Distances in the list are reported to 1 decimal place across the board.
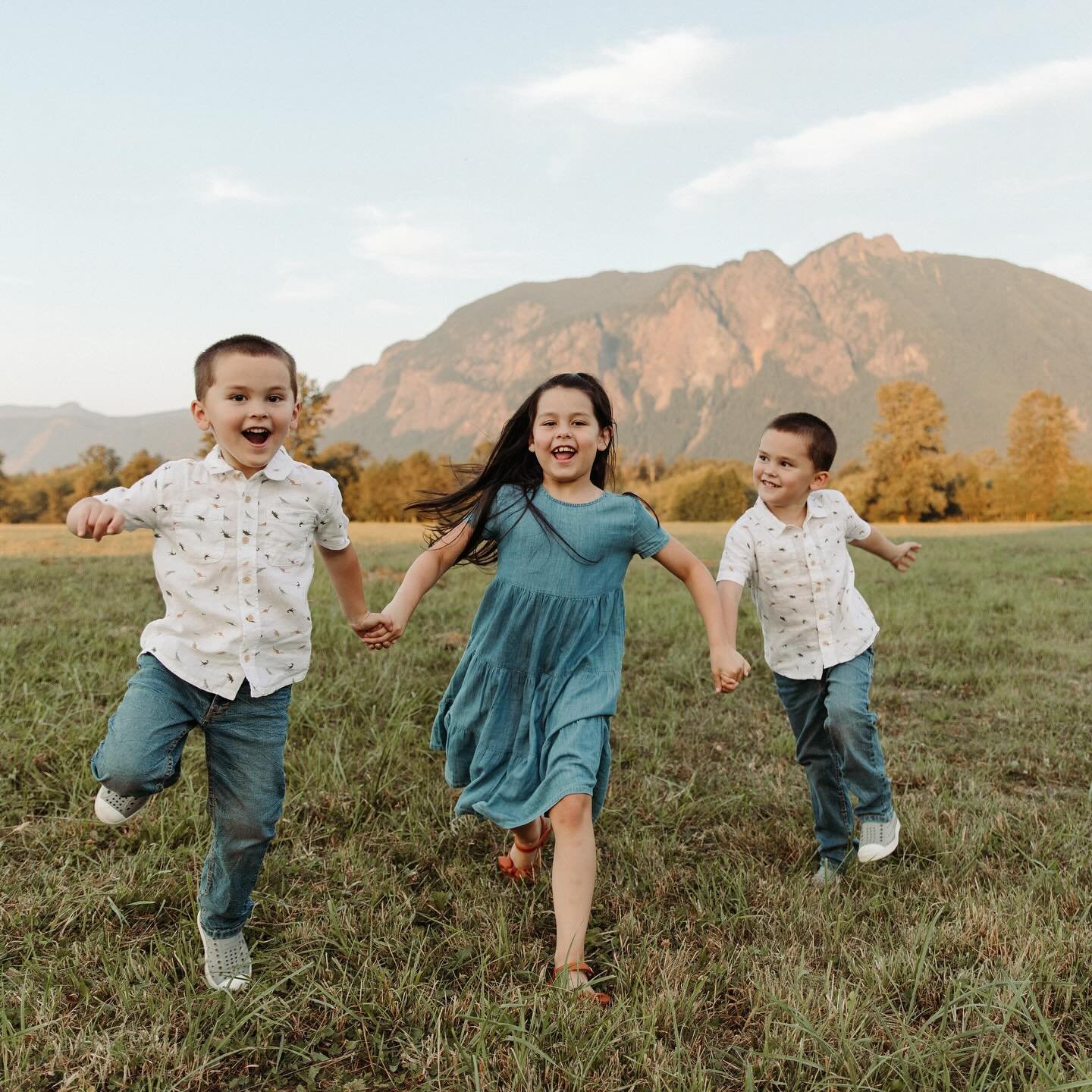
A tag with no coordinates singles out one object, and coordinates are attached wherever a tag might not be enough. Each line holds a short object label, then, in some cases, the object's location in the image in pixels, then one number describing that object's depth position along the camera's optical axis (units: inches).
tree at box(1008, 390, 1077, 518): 2464.3
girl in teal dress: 115.3
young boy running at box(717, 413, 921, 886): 132.2
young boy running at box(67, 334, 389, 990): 98.2
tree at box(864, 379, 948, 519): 2353.6
